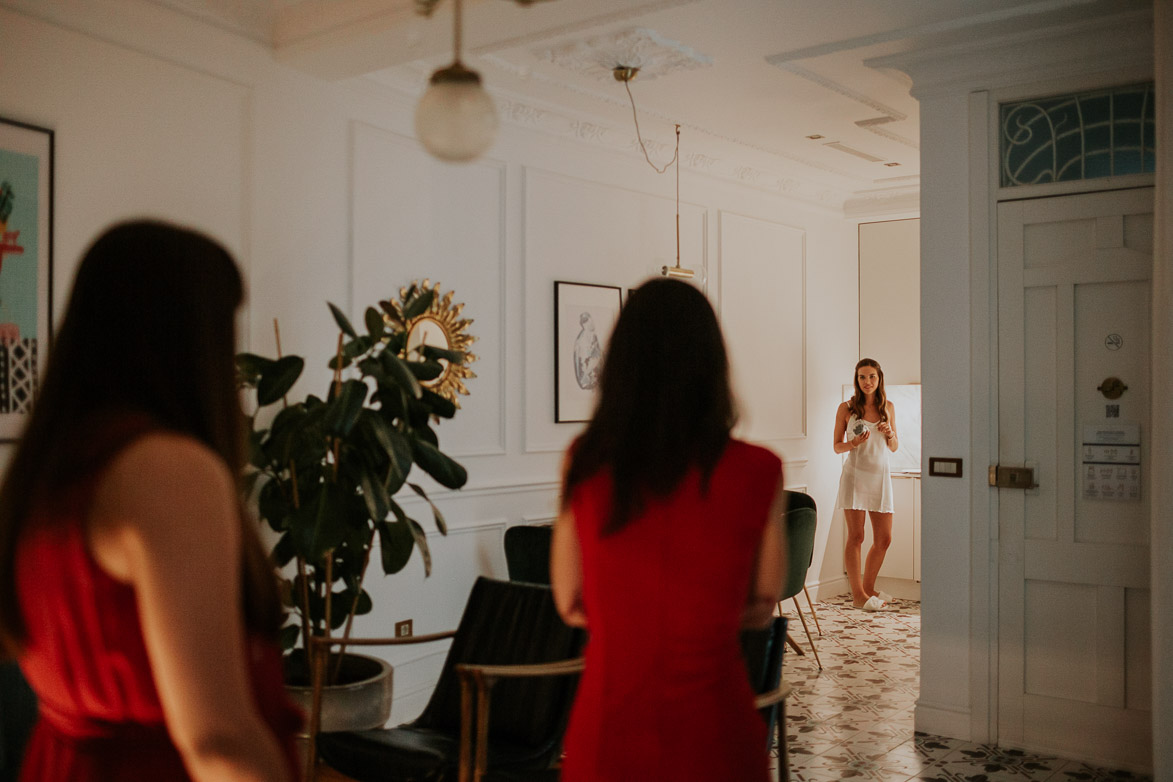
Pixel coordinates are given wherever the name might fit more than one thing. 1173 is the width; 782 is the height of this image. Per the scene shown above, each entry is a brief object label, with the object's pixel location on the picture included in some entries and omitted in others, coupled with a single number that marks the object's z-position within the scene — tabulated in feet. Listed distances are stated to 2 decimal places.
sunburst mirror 15.65
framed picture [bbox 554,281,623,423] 18.37
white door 13.01
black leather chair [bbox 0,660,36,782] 7.61
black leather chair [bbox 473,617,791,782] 8.21
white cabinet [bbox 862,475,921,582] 24.97
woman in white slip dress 23.65
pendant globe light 6.59
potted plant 10.58
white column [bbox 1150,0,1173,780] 10.79
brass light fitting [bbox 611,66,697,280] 15.55
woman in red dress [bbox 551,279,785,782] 5.26
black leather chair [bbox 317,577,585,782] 9.12
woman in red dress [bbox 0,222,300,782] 3.19
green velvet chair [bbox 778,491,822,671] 16.31
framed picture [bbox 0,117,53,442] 10.37
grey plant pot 10.48
